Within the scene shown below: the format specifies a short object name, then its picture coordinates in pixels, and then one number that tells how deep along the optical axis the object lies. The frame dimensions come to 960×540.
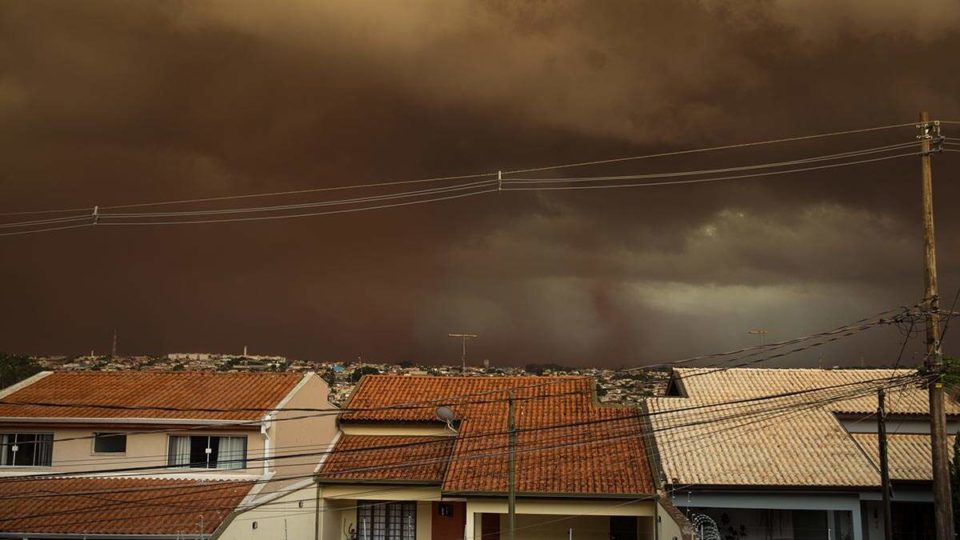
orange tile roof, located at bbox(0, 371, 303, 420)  32.19
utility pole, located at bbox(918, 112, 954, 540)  20.61
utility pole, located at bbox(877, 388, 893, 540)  26.47
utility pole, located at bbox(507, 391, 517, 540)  24.31
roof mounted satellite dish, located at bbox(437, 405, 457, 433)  28.14
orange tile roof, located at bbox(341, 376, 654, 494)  30.34
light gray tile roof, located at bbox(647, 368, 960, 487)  29.84
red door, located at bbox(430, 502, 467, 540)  33.25
